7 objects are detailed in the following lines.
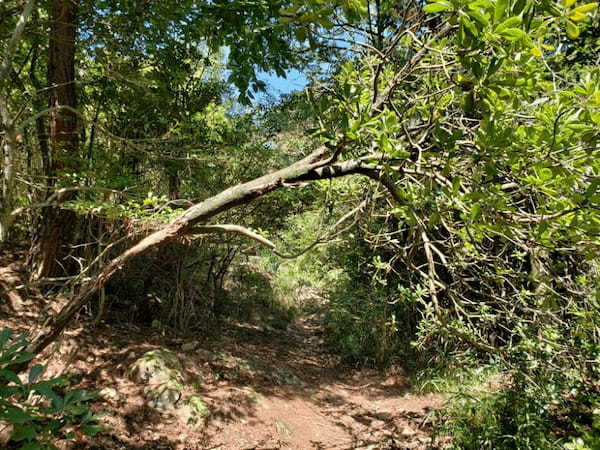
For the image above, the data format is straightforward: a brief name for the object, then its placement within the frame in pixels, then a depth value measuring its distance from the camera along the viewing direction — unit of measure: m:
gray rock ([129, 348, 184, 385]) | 4.02
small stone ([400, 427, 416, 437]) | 4.11
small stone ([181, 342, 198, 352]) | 5.22
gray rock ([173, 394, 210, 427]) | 3.75
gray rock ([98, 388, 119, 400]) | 3.63
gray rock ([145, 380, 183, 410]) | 3.78
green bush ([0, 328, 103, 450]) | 1.01
